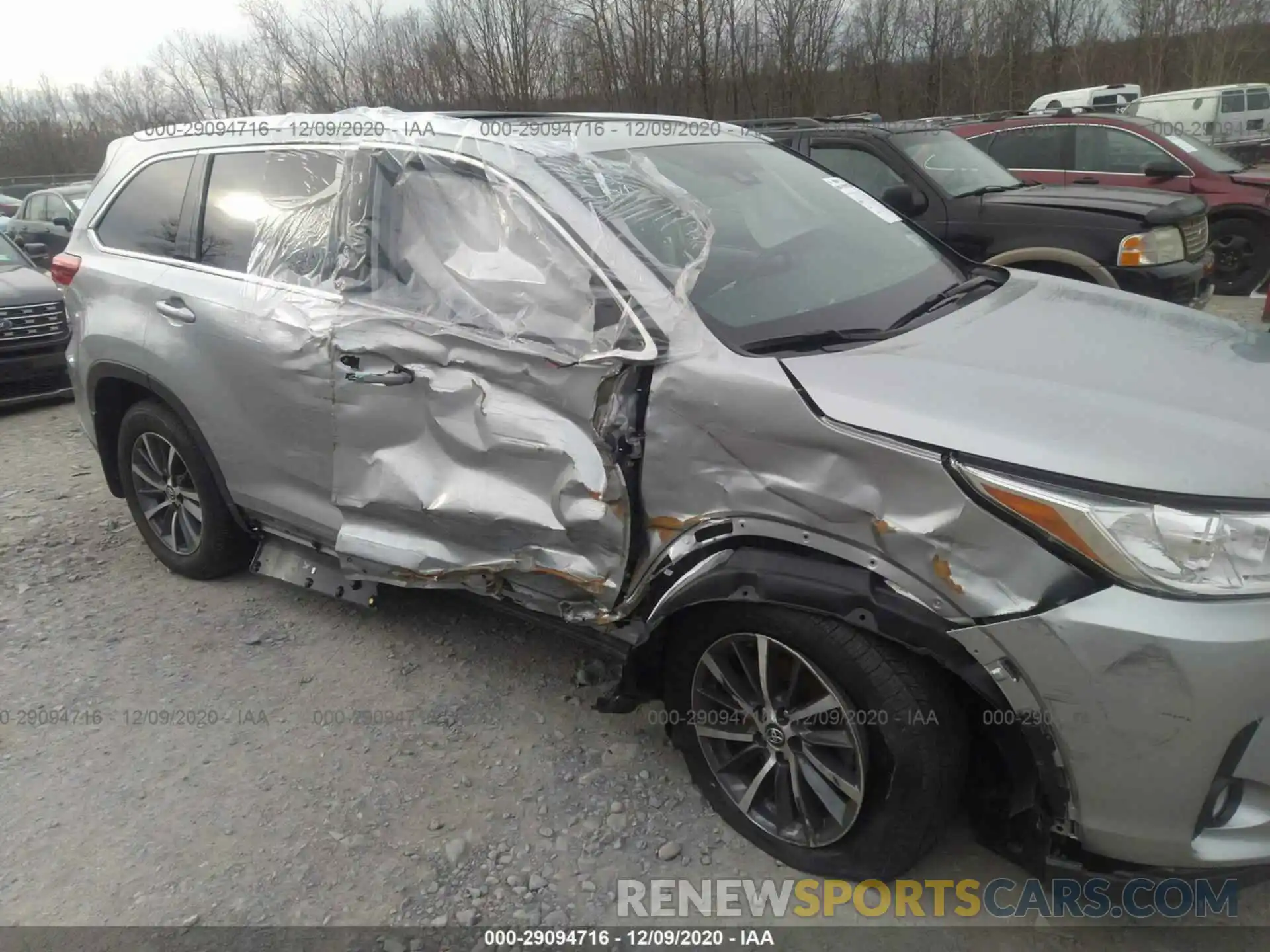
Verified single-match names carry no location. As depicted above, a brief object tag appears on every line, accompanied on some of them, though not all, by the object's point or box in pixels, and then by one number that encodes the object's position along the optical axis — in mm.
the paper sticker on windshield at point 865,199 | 3393
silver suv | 1854
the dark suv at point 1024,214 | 5898
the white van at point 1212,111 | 17953
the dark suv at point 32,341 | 7324
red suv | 9086
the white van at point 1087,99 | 19922
